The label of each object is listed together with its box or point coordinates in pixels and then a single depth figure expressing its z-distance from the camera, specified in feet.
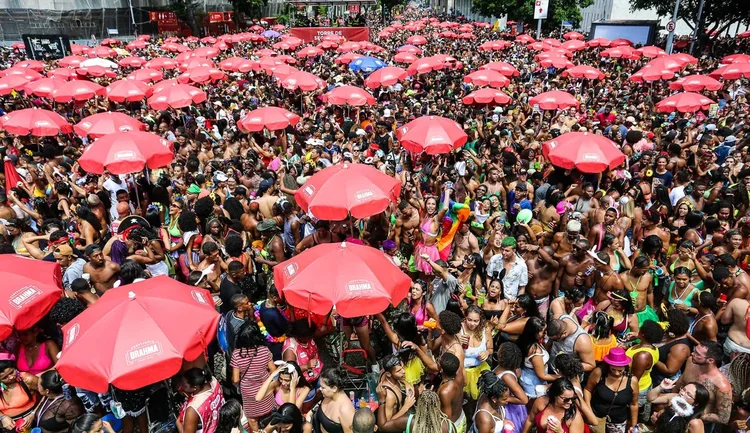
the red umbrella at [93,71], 54.49
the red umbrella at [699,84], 43.09
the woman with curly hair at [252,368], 13.80
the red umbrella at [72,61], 60.64
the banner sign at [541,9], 101.65
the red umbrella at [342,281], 13.57
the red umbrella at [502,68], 53.01
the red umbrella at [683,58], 52.80
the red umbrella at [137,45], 86.32
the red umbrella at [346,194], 19.22
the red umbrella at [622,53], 65.31
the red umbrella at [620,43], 75.15
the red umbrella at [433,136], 27.43
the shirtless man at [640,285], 17.03
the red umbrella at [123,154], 24.09
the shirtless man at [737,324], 14.99
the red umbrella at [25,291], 13.80
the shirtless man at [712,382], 12.66
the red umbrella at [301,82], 44.37
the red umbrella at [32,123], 31.96
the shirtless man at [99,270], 18.34
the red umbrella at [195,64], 54.94
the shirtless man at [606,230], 20.61
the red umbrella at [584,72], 49.90
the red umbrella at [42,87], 43.47
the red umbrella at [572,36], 87.35
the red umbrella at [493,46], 73.31
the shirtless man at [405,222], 22.59
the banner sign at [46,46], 78.74
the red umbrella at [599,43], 79.10
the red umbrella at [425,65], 53.83
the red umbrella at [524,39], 87.41
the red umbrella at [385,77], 47.32
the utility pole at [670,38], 74.84
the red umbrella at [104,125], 31.04
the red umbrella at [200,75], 49.21
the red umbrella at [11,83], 43.91
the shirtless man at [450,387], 12.11
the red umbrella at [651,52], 64.49
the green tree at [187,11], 133.28
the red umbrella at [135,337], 11.48
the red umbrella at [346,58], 64.08
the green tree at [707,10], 90.12
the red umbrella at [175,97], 38.81
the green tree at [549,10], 119.03
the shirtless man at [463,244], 20.79
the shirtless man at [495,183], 25.65
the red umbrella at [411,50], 72.19
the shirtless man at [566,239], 18.86
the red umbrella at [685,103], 37.29
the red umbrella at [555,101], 37.99
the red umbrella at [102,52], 68.09
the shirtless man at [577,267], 18.06
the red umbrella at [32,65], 57.33
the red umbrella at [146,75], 50.31
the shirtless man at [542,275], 18.54
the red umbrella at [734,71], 46.72
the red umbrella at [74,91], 41.34
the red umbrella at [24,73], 48.91
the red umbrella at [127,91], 41.60
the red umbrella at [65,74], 53.01
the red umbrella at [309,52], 72.16
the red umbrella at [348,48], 74.49
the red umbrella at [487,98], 40.83
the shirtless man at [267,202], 24.36
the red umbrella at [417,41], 82.03
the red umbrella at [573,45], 71.61
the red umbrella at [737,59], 51.02
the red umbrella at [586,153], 23.97
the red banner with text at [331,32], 110.52
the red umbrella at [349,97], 39.45
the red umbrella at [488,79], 46.21
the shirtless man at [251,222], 22.79
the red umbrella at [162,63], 60.02
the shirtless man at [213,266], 18.69
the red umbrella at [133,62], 63.82
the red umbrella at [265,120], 33.06
